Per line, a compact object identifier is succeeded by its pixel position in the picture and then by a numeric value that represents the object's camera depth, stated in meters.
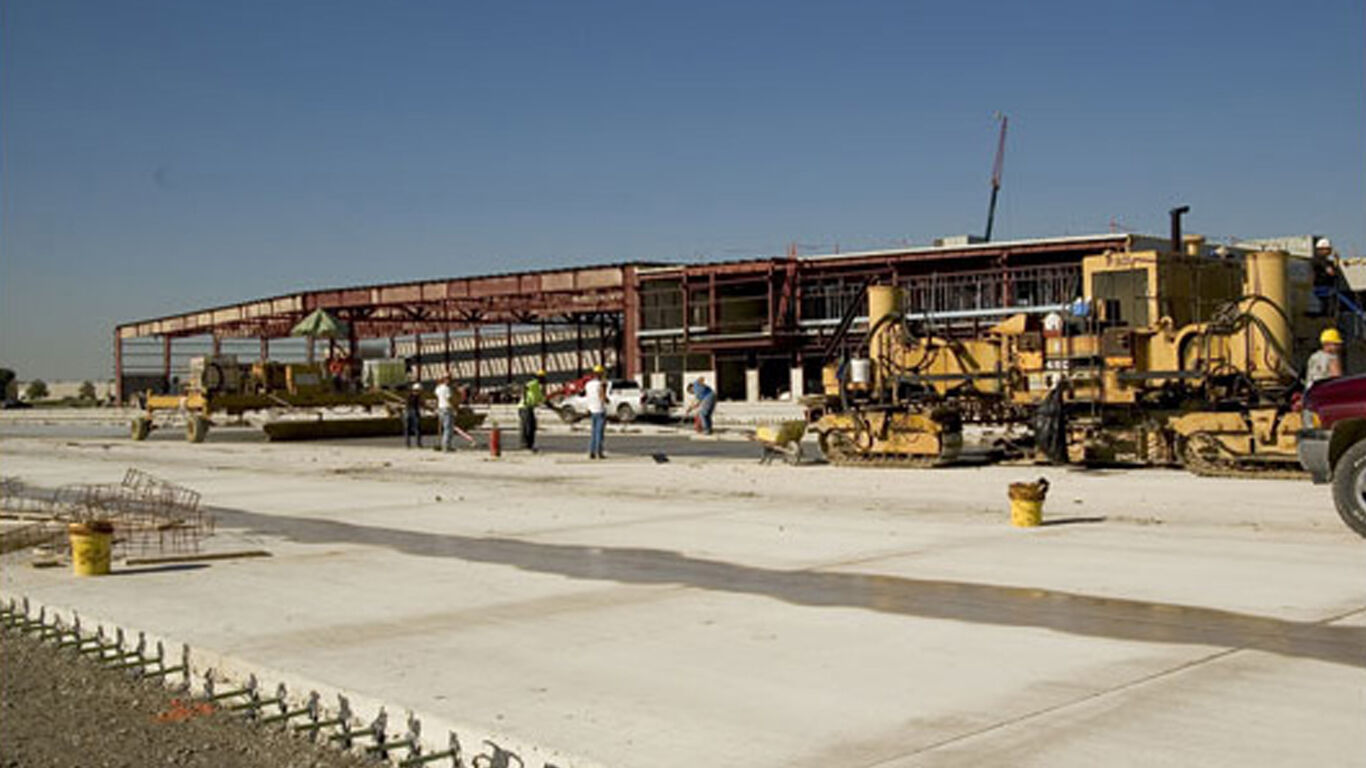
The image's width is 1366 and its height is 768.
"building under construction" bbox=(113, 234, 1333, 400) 56.88
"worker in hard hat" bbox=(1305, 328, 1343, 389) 18.22
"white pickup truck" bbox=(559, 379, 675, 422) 51.56
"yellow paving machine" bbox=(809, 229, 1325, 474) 20.73
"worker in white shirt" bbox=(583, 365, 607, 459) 28.38
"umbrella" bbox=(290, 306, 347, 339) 54.83
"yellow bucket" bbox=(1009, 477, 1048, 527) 14.47
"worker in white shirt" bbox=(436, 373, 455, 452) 31.97
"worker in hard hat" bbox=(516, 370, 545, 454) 31.69
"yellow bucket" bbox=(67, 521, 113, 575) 12.12
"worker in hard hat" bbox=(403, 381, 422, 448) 35.00
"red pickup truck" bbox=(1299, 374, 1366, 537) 12.85
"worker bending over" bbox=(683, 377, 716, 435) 38.81
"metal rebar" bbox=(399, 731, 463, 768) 6.38
